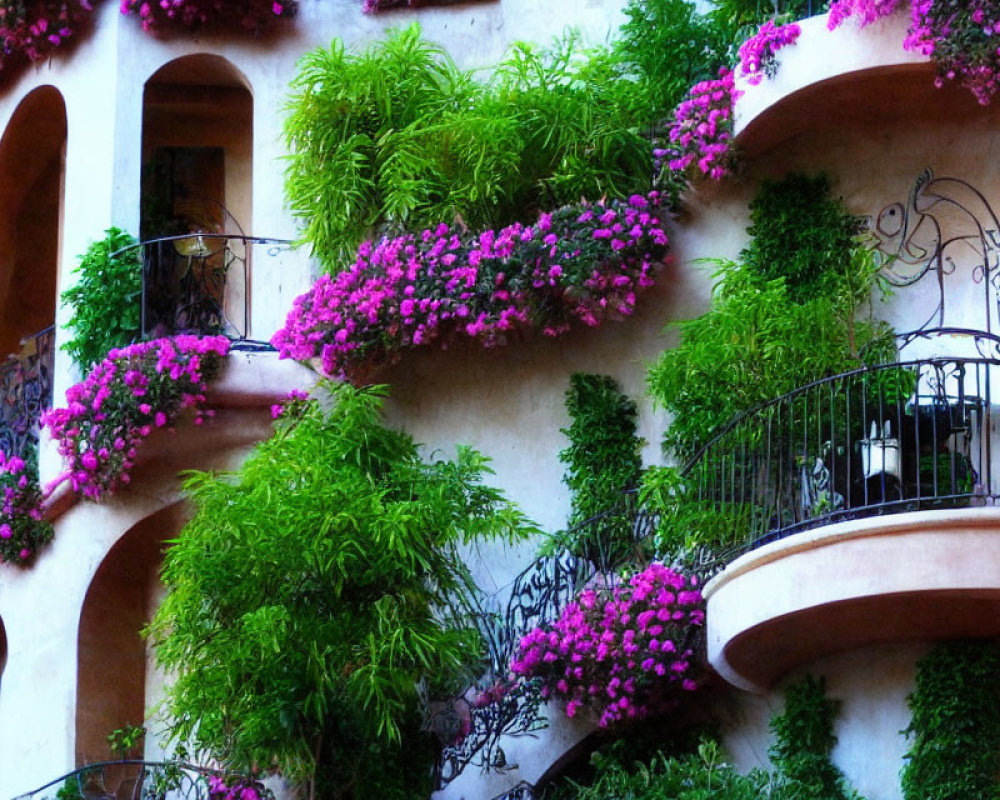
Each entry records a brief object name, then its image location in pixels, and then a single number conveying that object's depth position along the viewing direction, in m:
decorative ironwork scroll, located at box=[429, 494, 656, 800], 16.08
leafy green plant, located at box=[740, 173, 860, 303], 16.53
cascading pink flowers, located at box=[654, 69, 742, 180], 16.91
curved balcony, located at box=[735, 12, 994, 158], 16.08
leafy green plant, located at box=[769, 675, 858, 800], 15.03
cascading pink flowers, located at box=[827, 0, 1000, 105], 15.71
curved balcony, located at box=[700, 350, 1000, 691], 14.08
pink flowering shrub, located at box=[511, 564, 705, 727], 15.41
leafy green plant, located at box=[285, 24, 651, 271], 17.31
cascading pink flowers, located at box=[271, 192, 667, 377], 16.81
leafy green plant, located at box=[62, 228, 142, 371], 17.81
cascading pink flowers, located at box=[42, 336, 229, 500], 17.20
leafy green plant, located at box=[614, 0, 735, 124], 17.42
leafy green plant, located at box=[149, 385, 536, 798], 15.71
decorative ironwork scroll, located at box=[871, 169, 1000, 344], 16.27
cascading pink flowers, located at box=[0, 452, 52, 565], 17.95
